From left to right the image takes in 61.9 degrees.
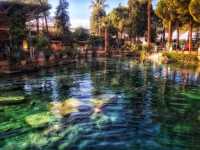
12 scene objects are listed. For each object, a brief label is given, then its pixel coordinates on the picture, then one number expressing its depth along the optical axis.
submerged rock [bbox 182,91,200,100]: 10.37
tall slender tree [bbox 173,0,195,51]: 23.82
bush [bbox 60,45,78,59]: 26.16
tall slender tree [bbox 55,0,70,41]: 42.85
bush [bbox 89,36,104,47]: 39.64
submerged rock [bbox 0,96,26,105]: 9.60
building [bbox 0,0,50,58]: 19.07
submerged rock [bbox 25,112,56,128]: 7.29
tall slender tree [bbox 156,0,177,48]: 25.55
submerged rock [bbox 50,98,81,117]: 8.35
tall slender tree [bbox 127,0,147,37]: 40.33
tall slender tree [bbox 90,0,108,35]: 49.78
